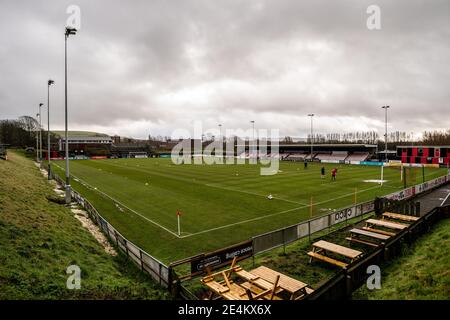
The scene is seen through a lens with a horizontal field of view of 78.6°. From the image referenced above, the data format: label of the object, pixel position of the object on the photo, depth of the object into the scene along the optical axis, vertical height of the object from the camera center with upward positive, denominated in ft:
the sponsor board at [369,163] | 230.68 -9.09
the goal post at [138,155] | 388.29 -2.58
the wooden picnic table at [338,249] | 33.42 -12.31
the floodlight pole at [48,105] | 100.70 +19.56
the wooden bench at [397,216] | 47.67 -11.56
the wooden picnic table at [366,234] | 40.05 -12.97
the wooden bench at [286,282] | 24.66 -12.17
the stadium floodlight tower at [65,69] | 71.10 +22.75
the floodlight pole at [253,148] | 376.54 +6.75
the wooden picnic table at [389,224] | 43.09 -11.57
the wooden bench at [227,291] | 24.88 -12.93
